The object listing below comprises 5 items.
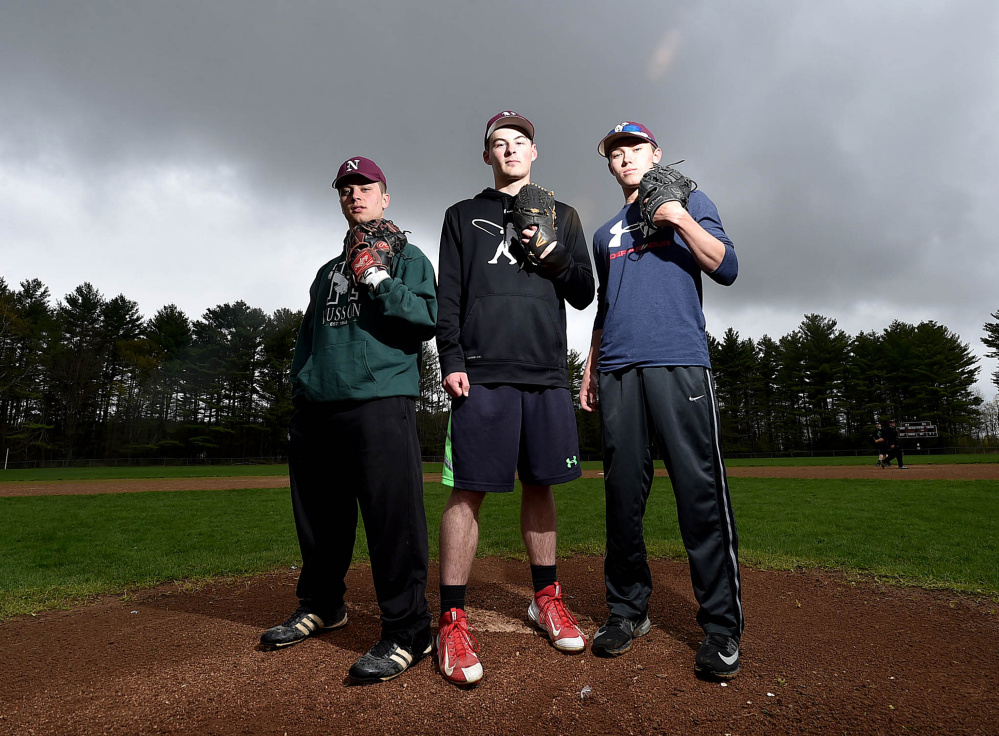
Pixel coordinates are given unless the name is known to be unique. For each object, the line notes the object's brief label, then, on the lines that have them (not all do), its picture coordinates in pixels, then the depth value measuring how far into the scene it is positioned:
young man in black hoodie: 2.64
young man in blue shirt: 2.55
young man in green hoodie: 2.55
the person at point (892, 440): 20.97
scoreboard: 44.78
